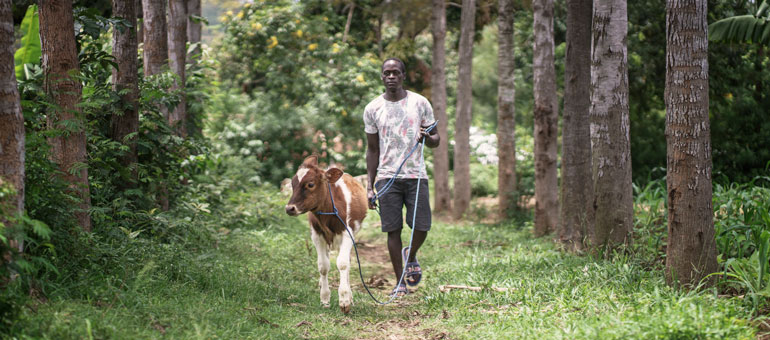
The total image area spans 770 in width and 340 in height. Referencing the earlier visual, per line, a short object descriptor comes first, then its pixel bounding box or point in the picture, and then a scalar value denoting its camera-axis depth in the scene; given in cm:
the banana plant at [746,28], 1192
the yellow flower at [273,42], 2061
